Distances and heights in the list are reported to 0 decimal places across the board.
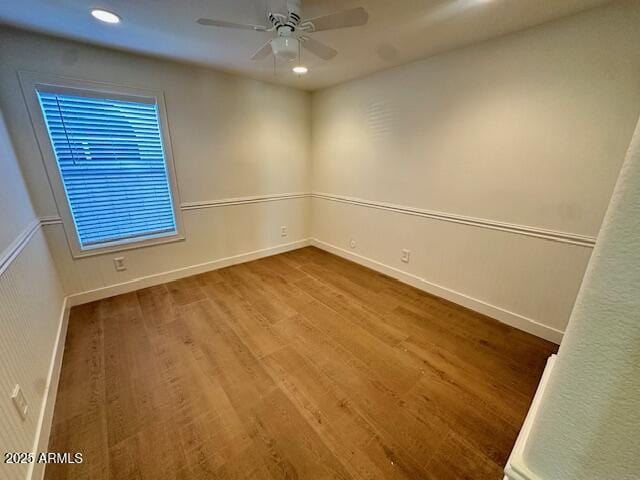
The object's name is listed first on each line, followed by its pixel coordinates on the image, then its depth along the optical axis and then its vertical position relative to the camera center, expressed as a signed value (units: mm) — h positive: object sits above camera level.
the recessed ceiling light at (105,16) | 1698 +899
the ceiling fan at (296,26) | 1408 +731
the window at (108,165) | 2252 -76
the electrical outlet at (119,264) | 2702 -1068
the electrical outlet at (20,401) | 1160 -1072
